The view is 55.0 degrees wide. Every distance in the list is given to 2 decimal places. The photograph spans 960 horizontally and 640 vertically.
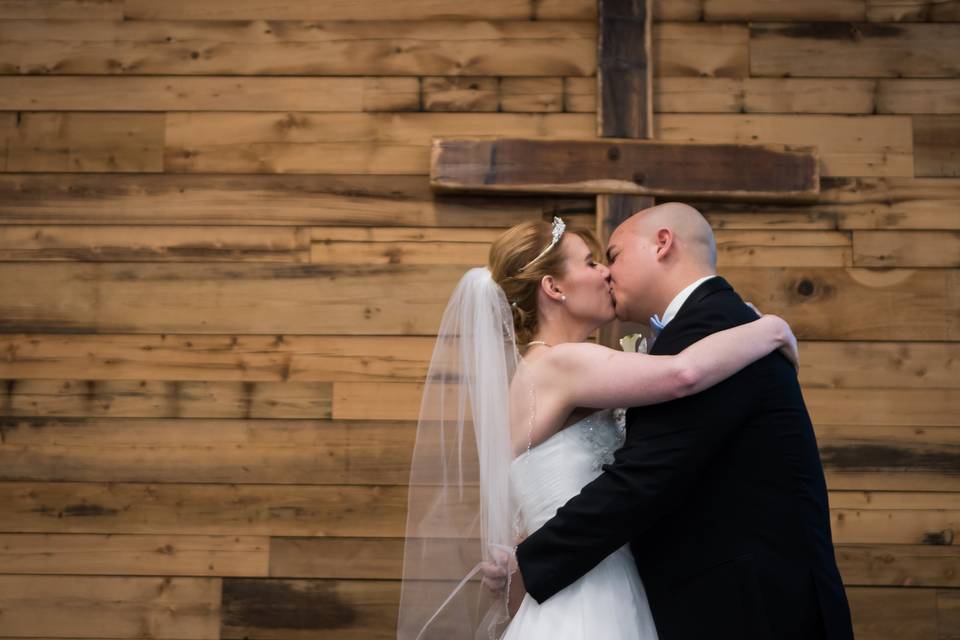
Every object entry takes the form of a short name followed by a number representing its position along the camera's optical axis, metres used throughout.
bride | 2.13
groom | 2.03
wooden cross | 3.08
